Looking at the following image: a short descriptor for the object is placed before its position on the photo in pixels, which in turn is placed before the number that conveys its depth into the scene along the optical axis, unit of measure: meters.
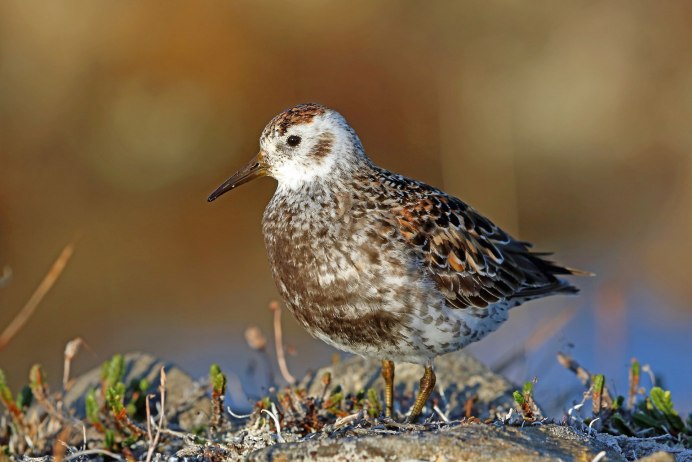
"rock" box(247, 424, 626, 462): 8.80
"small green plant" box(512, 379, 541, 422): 11.02
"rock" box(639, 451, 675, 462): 8.55
